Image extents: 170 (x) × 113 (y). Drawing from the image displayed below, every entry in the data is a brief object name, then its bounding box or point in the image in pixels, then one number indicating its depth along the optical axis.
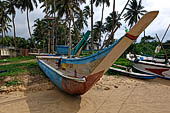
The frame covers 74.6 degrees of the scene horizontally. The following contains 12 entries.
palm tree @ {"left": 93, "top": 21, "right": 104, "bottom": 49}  35.41
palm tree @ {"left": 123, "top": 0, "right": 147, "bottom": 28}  25.16
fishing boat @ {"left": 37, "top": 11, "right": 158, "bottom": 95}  2.36
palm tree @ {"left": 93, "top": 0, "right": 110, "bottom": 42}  18.63
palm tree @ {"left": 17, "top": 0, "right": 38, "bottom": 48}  21.70
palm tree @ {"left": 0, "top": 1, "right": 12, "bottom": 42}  24.99
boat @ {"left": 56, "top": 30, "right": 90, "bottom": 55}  6.56
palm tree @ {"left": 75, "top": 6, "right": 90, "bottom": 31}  29.69
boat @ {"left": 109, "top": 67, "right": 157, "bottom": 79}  7.32
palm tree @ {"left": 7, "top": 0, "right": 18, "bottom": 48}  22.62
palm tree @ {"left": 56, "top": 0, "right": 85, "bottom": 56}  14.90
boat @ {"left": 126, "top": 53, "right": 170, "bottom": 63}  10.41
